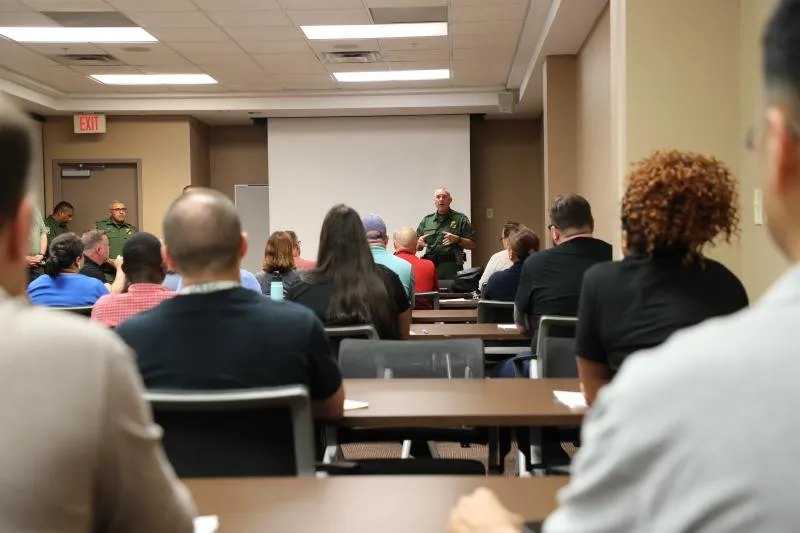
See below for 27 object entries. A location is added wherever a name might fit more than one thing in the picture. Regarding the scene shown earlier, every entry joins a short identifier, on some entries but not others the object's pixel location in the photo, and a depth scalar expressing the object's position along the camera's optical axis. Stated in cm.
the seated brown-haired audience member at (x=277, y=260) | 488
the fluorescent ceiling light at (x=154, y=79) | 926
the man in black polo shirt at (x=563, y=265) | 390
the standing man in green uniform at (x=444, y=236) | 923
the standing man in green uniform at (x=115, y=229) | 1030
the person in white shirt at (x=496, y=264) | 638
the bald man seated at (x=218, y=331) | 182
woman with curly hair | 209
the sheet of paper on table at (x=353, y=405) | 213
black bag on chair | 805
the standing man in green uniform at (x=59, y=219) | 1027
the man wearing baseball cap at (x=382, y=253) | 449
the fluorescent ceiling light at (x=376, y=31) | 727
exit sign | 1059
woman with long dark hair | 338
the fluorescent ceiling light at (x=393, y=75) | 929
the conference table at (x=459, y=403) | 201
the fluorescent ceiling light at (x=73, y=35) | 717
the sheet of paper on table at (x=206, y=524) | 125
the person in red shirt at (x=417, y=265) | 627
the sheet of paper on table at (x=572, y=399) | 212
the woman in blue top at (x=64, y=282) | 457
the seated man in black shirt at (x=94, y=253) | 632
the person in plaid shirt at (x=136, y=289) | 349
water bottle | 430
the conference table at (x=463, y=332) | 389
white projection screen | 1092
